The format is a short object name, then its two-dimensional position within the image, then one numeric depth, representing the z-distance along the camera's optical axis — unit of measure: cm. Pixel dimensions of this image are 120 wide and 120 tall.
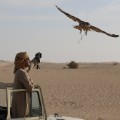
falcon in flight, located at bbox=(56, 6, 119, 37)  841
